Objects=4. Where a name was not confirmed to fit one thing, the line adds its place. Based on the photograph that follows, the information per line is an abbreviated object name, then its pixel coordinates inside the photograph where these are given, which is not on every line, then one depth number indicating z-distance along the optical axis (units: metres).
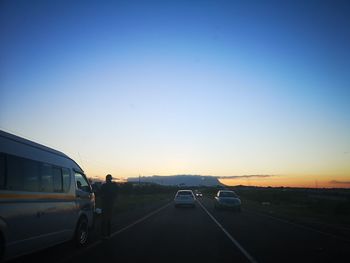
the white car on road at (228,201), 34.50
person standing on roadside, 14.87
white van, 8.28
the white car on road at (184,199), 39.31
